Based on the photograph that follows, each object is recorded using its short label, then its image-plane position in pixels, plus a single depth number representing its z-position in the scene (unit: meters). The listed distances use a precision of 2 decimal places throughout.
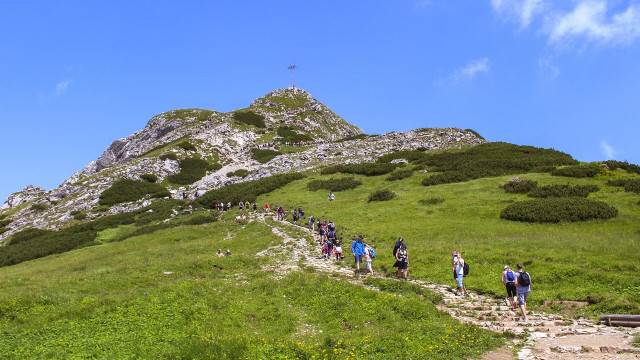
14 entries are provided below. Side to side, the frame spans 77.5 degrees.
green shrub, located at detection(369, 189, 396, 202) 45.64
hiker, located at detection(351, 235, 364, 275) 24.42
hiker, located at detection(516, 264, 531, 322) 15.98
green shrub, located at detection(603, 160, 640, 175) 44.07
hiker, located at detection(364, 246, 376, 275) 24.12
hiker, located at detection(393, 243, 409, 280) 22.10
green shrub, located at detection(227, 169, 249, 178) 76.71
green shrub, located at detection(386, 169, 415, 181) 54.91
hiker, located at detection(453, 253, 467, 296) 19.27
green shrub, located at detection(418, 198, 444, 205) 40.25
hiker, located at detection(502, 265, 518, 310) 17.09
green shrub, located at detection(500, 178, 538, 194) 39.47
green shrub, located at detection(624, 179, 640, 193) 34.84
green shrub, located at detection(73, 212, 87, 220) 63.59
